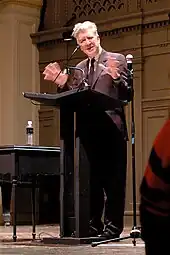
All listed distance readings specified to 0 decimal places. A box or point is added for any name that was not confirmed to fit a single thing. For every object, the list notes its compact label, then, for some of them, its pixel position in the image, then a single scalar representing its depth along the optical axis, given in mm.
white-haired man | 5158
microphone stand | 4818
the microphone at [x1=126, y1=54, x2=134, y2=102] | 5123
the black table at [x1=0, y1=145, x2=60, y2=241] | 5849
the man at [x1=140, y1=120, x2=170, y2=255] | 1387
